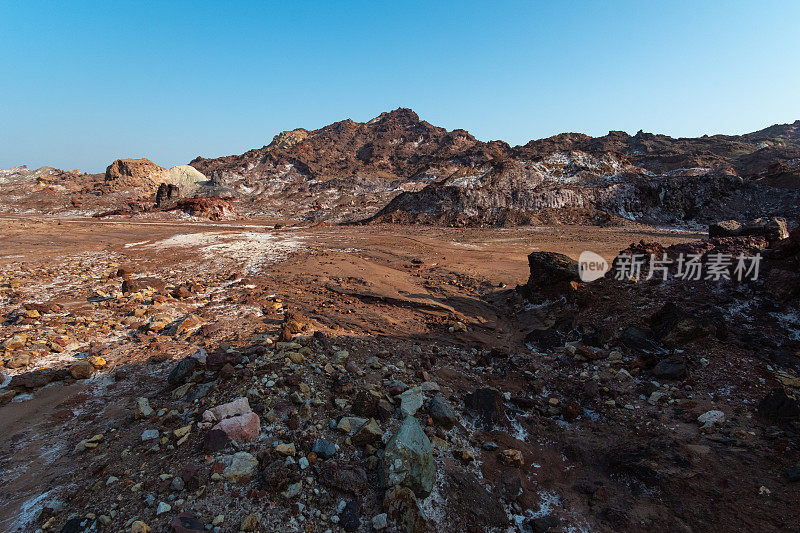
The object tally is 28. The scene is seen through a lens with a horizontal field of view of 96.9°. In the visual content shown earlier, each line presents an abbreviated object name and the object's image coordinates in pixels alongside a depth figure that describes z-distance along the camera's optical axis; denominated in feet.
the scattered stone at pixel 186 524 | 7.13
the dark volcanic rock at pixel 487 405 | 12.81
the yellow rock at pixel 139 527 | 7.09
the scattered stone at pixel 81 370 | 14.23
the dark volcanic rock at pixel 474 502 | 8.87
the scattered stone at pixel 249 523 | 7.38
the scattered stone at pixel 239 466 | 8.48
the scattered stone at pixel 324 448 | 9.36
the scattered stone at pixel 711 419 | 12.21
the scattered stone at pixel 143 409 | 11.39
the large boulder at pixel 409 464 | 8.77
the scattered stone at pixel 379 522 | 7.88
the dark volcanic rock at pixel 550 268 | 25.62
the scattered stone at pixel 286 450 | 9.11
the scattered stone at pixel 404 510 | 7.96
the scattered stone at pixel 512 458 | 10.78
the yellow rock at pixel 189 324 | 18.63
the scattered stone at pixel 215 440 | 9.21
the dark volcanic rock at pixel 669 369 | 15.11
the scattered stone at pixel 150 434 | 10.18
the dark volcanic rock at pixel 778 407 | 11.76
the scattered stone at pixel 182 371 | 13.42
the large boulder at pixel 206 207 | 95.55
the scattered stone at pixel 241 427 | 9.57
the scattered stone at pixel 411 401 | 11.82
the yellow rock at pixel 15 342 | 15.85
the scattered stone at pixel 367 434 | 10.00
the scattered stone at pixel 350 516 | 7.91
